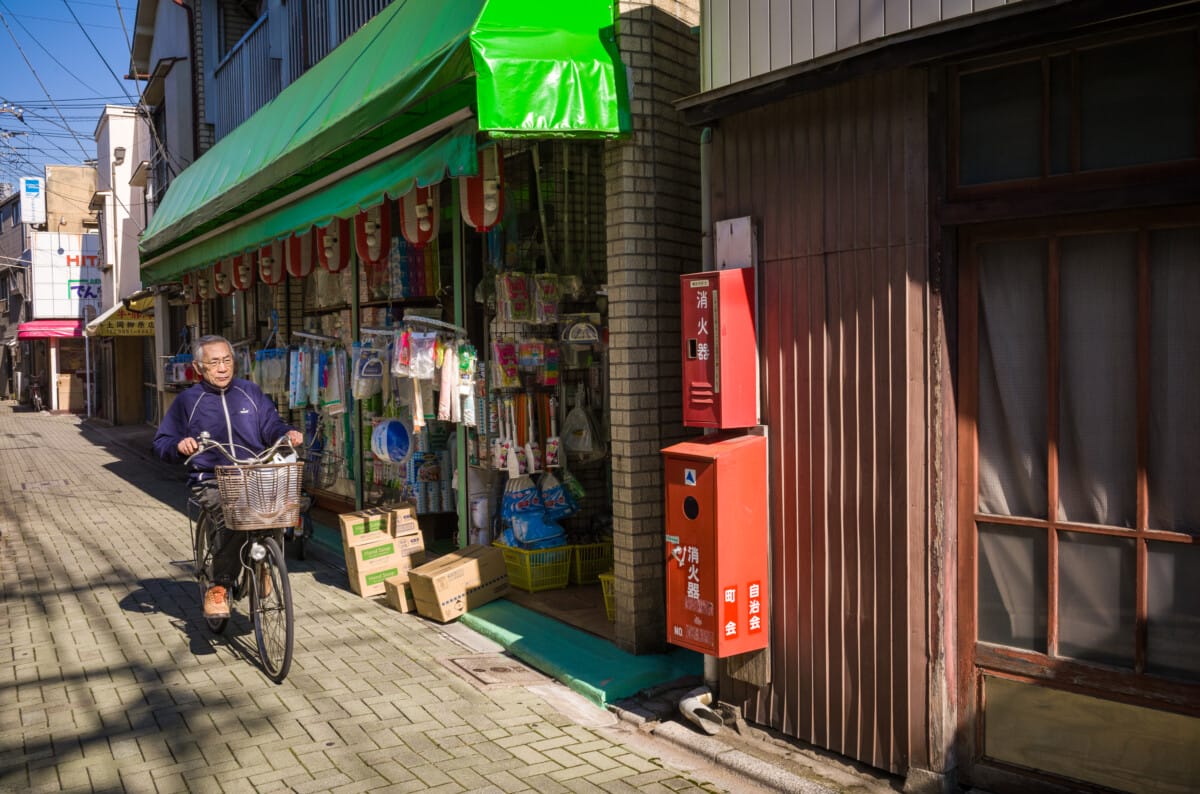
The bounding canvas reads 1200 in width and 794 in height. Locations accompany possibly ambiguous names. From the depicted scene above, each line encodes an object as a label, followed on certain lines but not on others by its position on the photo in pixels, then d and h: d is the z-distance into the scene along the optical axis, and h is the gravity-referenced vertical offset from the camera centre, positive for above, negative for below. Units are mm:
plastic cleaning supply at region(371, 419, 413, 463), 10211 -548
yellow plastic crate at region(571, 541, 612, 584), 8250 -1492
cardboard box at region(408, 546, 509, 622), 7551 -1525
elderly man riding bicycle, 6875 -244
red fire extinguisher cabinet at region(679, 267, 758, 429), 5074 +184
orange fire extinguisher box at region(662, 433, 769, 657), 5035 -847
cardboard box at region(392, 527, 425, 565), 8656 -1359
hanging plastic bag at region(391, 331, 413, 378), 8570 +286
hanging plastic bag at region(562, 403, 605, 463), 8148 -421
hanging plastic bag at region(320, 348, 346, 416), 11477 +82
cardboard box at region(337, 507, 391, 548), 8492 -1197
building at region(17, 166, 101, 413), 42625 +4887
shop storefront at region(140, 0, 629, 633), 6168 +1299
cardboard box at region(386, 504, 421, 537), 8625 -1157
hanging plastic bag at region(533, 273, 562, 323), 8125 +738
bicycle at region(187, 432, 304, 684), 6172 -862
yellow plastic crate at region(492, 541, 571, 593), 8055 -1505
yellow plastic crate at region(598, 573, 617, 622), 6965 -1494
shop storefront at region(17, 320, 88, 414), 42438 +1459
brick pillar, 6301 +551
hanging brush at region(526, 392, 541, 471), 8086 -485
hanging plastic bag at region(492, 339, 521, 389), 8117 +173
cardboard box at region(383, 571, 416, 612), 7992 -1685
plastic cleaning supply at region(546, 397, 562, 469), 8117 -528
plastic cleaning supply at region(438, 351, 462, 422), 8289 -10
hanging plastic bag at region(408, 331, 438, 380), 8367 +251
